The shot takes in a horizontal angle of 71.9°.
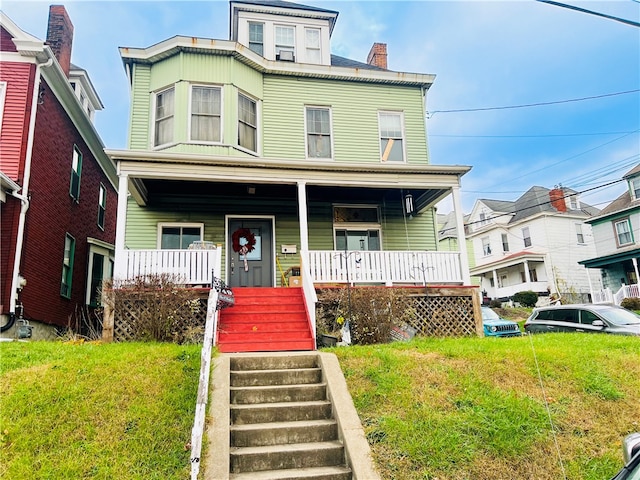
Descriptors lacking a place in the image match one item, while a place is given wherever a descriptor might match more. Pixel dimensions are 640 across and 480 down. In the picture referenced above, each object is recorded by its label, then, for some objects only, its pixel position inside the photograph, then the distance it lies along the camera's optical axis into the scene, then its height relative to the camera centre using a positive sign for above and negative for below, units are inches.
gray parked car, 410.3 -8.2
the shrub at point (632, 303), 760.6 +10.8
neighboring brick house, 387.2 +154.4
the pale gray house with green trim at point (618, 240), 903.1 +148.2
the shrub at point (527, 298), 995.9 +34.6
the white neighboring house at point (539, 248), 1090.7 +168.5
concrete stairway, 177.3 -44.9
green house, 400.8 +146.4
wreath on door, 474.9 +90.3
